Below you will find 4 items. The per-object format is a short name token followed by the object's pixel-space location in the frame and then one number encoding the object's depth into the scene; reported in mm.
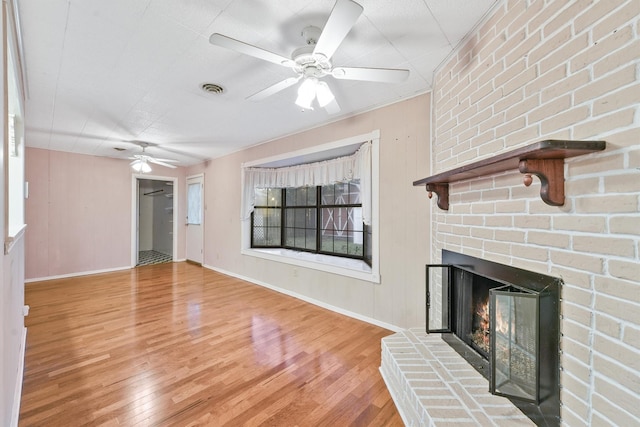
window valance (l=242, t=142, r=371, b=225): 3012
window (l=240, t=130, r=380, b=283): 2996
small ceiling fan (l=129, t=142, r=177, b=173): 4348
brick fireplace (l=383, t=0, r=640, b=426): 915
